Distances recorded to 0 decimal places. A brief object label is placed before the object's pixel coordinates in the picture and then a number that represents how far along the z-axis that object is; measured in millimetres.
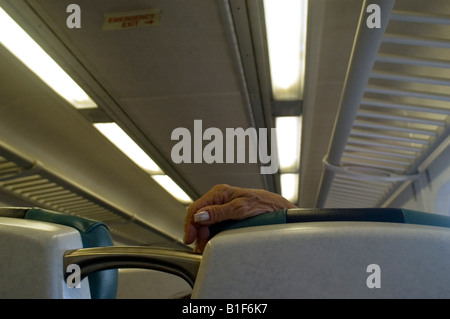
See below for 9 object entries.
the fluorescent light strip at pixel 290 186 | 4211
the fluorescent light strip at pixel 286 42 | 1793
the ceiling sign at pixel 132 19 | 1906
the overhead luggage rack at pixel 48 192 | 3156
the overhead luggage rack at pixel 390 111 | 1704
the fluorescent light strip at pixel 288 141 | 2921
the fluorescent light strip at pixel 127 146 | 3123
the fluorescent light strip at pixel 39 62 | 1976
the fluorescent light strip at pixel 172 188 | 4293
